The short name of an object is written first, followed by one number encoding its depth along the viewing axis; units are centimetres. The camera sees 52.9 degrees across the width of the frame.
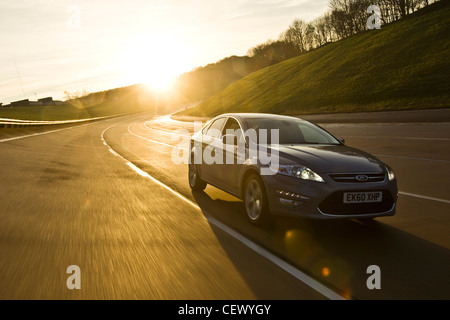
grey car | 527
